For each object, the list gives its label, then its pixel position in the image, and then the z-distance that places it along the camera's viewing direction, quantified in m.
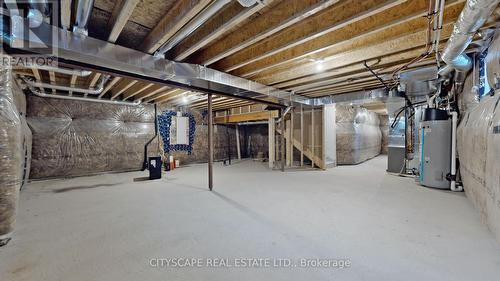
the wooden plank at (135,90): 4.32
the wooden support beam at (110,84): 3.81
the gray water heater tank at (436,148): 3.58
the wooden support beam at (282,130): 5.62
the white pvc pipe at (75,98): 4.36
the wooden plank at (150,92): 4.50
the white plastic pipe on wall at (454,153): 3.44
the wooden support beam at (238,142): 8.80
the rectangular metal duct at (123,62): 1.82
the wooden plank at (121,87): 3.94
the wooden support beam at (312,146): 6.02
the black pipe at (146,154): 6.07
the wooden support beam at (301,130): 6.17
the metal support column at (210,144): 3.74
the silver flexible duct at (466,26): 1.50
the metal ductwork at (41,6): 1.50
